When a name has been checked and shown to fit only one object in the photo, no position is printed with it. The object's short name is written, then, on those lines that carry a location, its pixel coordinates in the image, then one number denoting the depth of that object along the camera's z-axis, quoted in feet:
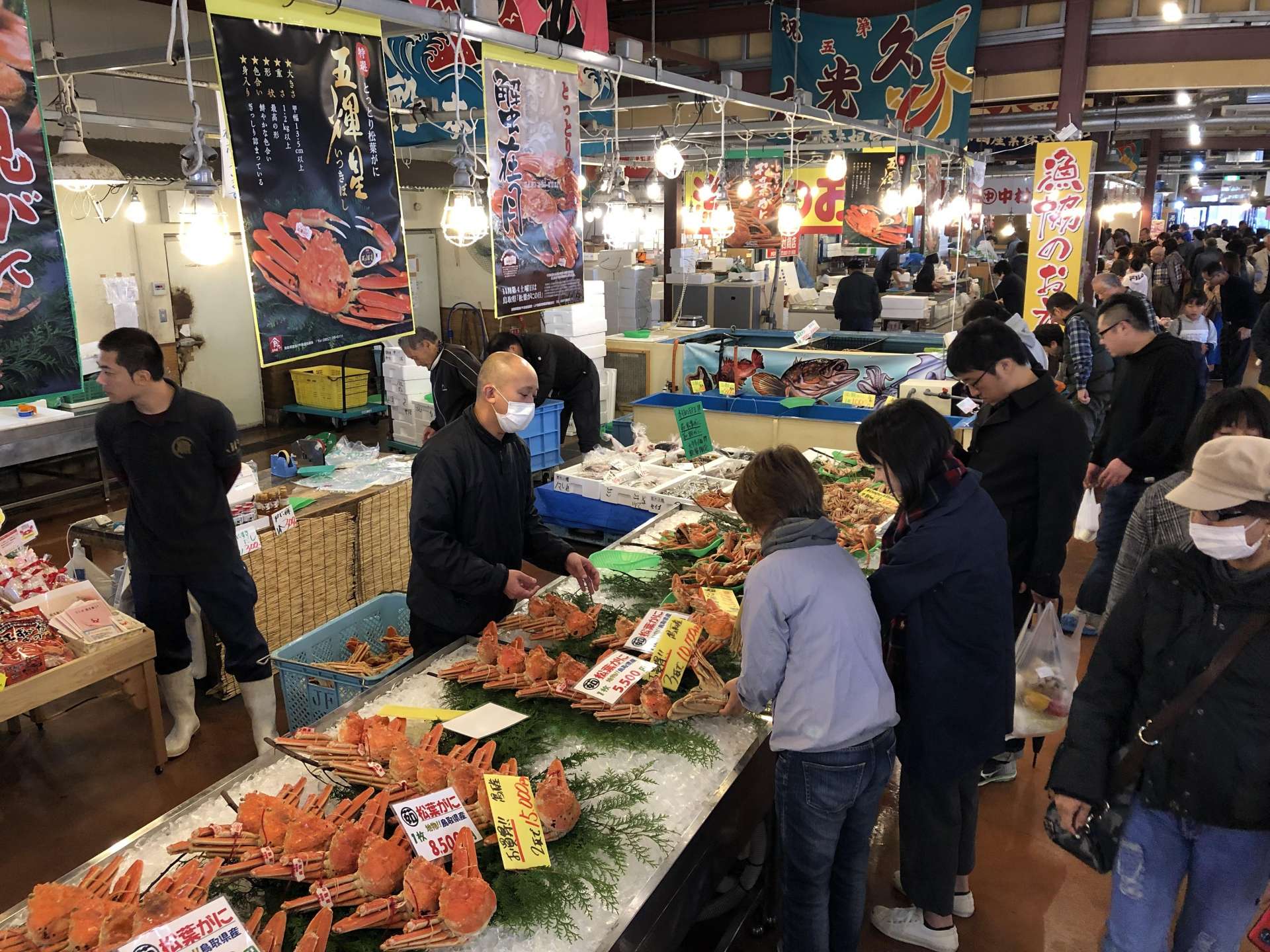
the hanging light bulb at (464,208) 14.01
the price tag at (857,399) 22.85
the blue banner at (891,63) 32.17
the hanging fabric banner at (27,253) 8.38
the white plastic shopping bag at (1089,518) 21.06
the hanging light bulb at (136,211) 29.25
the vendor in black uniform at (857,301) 36.45
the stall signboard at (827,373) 23.43
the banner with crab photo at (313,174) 9.53
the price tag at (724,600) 11.41
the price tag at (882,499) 16.03
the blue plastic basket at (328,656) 11.46
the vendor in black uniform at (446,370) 19.10
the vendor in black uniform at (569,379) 24.70
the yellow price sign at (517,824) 6.92
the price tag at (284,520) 16.30
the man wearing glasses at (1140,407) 15.07
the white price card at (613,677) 9.14
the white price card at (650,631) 10.15
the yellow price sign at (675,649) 9.57
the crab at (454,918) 6.13
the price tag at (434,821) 6.81
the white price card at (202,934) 5.57
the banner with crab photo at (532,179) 13.35
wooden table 11.95
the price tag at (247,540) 15.47
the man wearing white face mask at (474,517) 10.60
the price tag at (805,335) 26.53
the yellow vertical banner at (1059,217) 30.09
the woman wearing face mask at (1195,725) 6.57
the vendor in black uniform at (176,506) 12.73
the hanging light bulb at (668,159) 19.39
